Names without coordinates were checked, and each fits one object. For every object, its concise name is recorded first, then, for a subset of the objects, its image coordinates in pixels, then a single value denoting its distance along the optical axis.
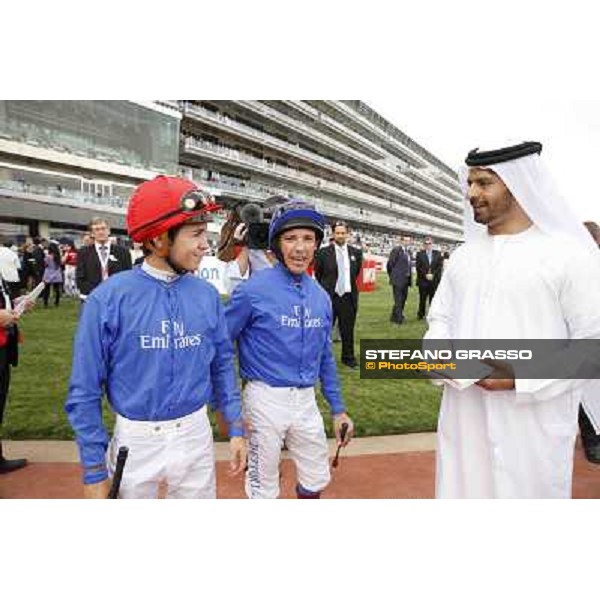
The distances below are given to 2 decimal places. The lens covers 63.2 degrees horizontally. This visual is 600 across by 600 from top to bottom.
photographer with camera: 2.60
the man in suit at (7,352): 2.60
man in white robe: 1.69
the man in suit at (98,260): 3.03
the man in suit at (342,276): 2.78
